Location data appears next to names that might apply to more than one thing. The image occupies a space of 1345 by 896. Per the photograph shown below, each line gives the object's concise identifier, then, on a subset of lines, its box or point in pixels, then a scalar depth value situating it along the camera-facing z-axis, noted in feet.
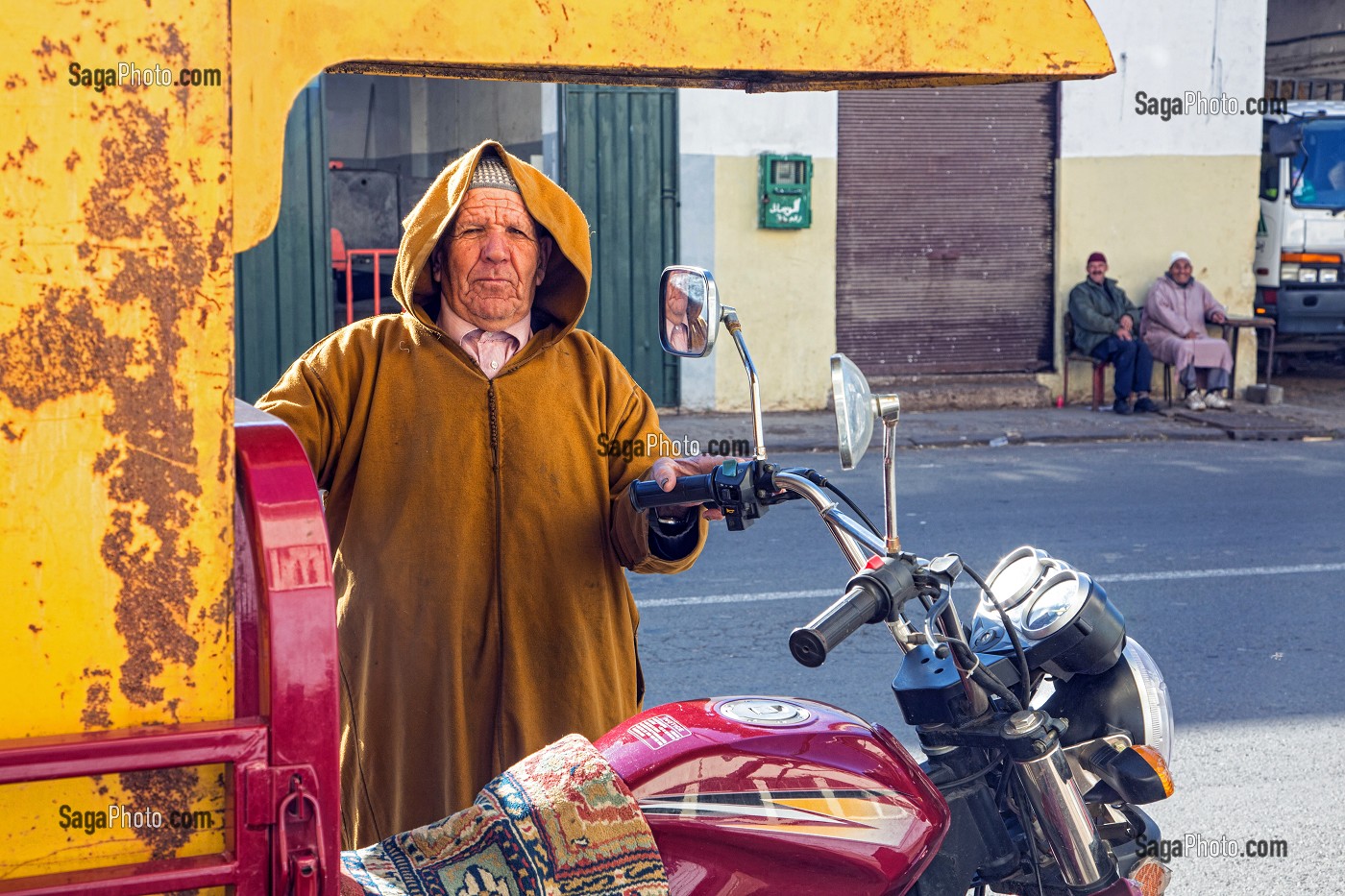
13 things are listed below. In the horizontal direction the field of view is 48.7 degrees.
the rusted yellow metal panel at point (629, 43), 4.95
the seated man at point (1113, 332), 43.93
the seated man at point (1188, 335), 44.19
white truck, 47.26
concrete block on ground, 46.21
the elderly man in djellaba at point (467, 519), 8.96
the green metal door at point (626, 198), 40.73
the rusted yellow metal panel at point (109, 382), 4.27
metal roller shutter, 43.98
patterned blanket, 5.90
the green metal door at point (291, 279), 38.68
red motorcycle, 6.25
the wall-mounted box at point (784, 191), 42.11
